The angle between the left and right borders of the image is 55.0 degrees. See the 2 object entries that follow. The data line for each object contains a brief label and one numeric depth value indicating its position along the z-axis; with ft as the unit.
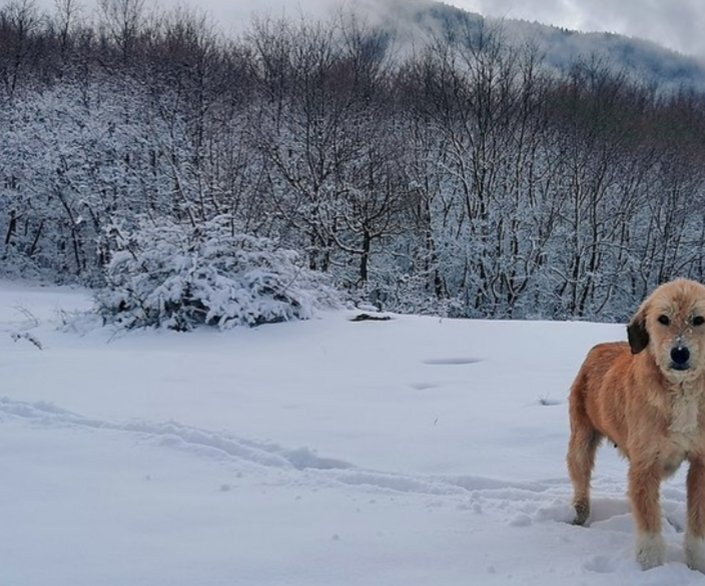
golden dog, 8.95
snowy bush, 31.89
